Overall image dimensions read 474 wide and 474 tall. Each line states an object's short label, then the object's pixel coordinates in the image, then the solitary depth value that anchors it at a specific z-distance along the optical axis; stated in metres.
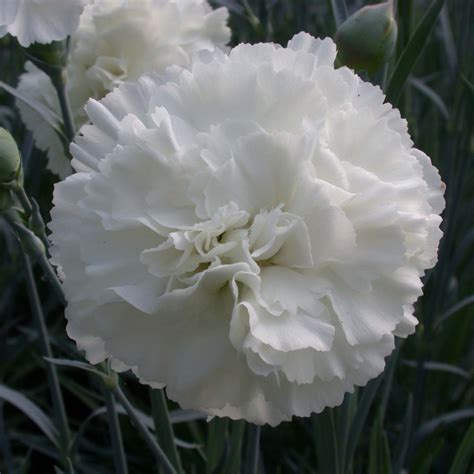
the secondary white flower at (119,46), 0.22
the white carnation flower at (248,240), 0.15
